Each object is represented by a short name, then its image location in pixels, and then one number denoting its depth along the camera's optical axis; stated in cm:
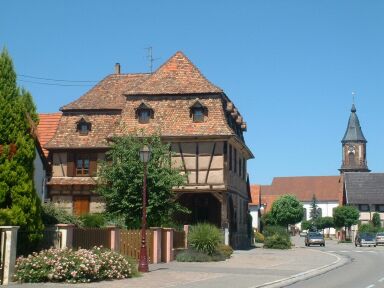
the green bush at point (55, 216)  2247
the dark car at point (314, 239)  6219
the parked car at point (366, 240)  6306
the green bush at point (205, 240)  2941
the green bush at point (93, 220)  2914
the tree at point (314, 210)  13682
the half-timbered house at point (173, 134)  3766
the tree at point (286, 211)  9106
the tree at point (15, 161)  1853
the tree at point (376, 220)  9182
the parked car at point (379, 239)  6528
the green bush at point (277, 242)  4759
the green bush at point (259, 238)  6396
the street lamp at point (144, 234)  2181
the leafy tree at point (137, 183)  3075
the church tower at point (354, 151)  13775
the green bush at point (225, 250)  3002
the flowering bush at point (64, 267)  1764
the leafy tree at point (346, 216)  8838
